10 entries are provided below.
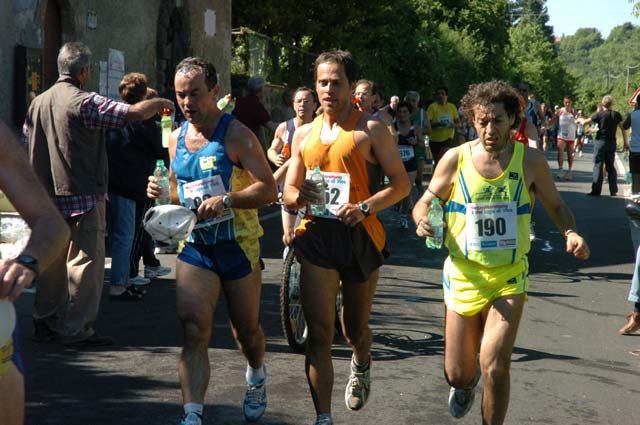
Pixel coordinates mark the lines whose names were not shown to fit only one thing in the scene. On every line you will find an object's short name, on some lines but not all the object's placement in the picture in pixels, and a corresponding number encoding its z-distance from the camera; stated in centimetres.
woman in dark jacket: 1497
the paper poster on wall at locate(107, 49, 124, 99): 2453
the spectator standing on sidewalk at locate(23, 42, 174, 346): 1208
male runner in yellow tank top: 818
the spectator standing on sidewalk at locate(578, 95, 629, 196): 3537
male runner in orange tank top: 878
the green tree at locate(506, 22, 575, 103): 16528
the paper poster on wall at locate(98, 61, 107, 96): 2391
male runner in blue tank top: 872
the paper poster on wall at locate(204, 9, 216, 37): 3362
